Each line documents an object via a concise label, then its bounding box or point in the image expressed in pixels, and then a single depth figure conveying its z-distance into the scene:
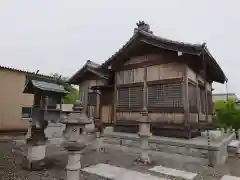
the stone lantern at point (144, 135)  7.85
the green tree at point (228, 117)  15.56
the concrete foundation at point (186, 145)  7.65
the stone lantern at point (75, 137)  4.76
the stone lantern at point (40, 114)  7.07
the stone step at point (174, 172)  6.30
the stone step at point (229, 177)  6.33
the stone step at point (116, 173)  6.07
